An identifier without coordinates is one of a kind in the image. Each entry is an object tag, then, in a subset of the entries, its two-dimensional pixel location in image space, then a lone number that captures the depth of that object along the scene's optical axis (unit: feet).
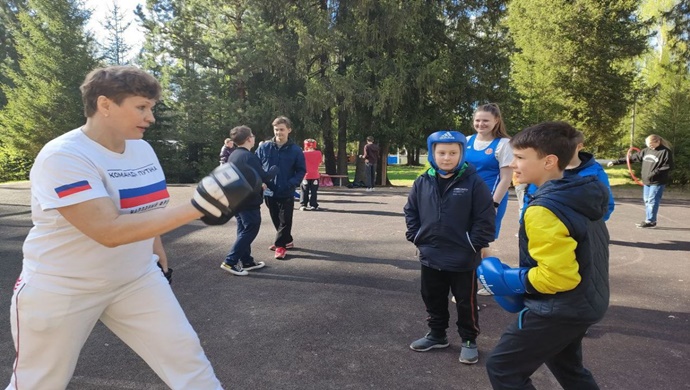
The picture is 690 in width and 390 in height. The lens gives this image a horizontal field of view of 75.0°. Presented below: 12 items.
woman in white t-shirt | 5.82
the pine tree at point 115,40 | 86.02
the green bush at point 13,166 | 81.56
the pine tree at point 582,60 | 65.67
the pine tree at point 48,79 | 75.82
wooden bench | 60.95
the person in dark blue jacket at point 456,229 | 11.27
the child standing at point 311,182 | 37.17
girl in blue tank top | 14.46
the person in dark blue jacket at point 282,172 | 20.83
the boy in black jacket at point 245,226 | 18.43
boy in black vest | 6.83
